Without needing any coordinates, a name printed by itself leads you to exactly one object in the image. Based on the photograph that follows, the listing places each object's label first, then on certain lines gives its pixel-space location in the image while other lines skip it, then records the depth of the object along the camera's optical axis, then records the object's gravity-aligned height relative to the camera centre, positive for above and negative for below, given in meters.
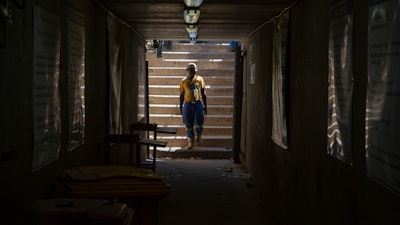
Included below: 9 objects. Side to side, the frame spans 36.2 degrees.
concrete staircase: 17.53 +0.37
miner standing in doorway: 15.96 -0.16
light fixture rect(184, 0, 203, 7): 7.67 +1.19
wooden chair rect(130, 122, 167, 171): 9.80 -0.76
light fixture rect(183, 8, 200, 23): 8.52 +1.17
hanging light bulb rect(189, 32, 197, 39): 12.01 +1.24
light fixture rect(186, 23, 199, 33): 10.69 +1.22
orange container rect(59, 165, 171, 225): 5.04 -0.78
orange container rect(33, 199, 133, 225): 3.87 -0.76
